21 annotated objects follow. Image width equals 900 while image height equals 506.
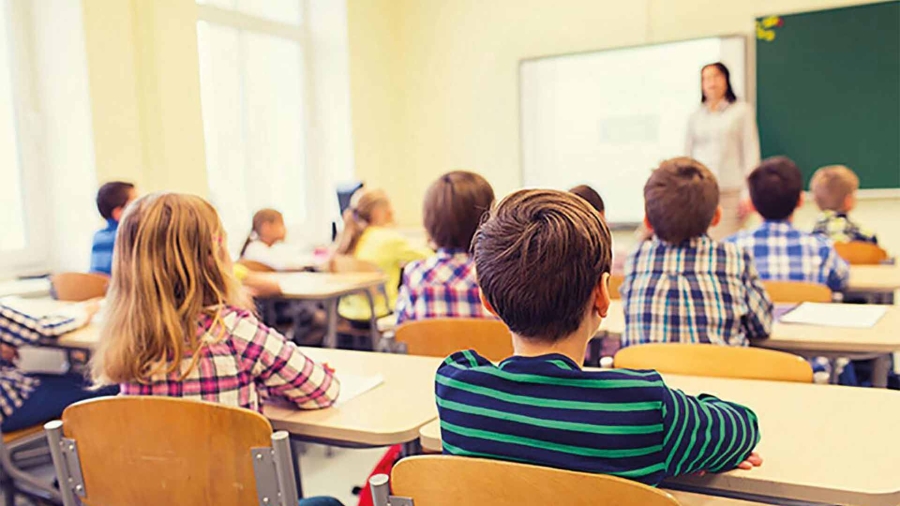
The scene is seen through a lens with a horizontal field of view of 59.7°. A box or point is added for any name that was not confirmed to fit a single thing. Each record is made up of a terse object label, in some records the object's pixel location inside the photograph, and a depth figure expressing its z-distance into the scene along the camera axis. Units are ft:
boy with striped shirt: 3.38
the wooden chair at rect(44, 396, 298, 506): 4.28
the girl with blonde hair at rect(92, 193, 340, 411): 5.17
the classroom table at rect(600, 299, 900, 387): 6.71
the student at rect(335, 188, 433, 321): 13.25
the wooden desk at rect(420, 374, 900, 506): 3.64
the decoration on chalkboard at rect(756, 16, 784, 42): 16.58
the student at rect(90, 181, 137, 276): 11.66
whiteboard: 17.71
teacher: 15.51
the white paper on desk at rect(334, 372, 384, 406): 5.61
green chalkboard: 15.80
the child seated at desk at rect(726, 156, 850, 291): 9.59
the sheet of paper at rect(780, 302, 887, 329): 7.35
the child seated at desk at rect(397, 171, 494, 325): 7.98
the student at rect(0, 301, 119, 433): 7.75
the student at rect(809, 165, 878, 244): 12.87
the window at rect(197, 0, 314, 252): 16.85
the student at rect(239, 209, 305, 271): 14.28
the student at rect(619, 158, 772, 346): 6.75
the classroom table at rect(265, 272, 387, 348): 11.24
